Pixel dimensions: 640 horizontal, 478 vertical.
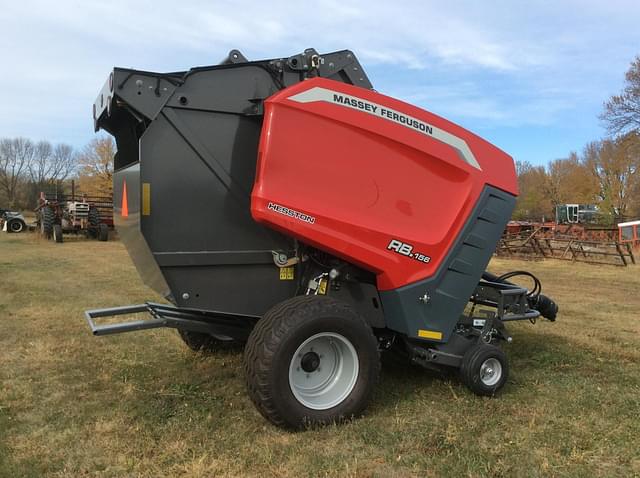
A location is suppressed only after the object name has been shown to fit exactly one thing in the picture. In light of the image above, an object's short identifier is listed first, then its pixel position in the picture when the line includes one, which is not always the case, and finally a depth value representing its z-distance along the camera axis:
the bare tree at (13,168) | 69.00
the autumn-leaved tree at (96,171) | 42.41
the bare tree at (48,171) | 72.81
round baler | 3.46
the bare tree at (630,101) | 30.50
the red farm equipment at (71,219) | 23.48
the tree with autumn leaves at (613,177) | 49.72
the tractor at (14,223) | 30.86
